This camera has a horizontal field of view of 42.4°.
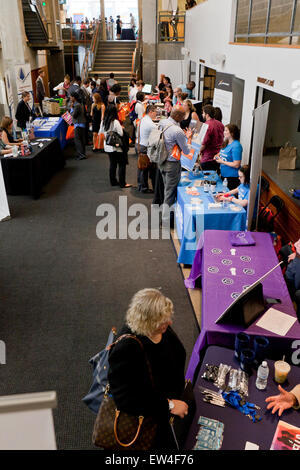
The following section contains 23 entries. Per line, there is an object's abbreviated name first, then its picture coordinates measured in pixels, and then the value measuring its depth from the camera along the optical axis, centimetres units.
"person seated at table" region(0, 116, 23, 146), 675
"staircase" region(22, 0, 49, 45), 1133
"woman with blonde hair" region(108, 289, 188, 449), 184
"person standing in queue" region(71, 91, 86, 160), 843
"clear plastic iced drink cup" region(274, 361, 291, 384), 213
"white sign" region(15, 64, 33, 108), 931
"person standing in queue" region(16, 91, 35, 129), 818
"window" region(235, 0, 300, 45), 436
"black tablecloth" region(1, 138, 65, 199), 661
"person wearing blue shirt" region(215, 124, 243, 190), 499
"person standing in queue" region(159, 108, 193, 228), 514
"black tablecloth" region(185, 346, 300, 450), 184
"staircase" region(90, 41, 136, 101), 1588
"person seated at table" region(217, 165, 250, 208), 435
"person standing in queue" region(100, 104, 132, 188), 656
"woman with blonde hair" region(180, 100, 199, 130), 722
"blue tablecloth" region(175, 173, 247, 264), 426
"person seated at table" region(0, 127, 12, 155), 653
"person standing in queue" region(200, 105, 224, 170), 580
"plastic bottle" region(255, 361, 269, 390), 212
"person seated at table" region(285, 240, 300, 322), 338
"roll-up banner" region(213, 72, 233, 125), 675
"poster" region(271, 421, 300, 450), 179
